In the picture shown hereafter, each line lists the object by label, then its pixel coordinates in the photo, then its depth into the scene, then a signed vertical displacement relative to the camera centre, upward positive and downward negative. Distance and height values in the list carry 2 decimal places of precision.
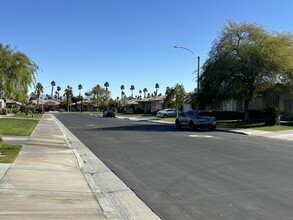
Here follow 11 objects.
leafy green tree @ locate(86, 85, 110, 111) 94.60 +5.90
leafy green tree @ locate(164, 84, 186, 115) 40.60 +2.29
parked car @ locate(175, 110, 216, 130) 19.94 -0.72
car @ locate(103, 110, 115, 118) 45.81 -0.60
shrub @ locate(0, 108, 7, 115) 42.32 -0.22
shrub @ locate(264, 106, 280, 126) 22.28 -0.39
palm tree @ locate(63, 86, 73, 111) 95.46 +6.41
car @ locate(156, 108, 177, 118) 41.26 -0.39
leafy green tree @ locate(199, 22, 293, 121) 22.14 +3.99
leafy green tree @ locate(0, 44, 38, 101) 20.44 +2.97
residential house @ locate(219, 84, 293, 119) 25.22 +1.12
